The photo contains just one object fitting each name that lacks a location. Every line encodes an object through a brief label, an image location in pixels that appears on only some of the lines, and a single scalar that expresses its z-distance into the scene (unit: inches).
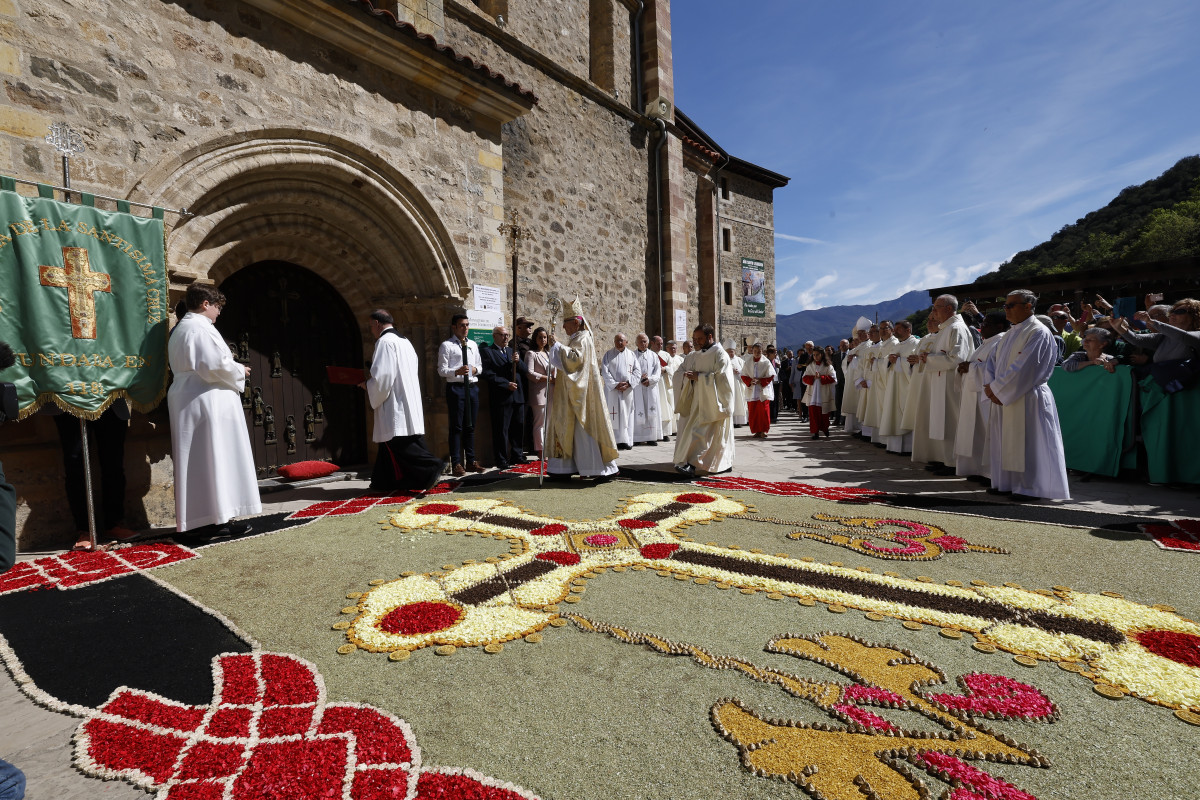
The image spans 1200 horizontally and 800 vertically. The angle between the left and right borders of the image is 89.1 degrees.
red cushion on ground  248.5
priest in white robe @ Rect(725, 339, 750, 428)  431.5
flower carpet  65.0
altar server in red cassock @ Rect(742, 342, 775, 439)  416.5
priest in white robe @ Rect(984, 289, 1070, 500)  191.2
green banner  150.5
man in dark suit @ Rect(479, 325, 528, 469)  295.1
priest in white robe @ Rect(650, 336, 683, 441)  415.5
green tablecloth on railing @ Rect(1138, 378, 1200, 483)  206.4
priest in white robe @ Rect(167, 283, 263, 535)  164.4
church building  170.9
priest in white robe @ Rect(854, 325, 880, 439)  374.9
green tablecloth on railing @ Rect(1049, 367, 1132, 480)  224.5
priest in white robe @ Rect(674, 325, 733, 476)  258.1
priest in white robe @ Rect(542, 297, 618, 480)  248.6
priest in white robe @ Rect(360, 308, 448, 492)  220.2
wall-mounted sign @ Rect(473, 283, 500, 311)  298.8
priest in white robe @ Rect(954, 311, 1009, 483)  225.3
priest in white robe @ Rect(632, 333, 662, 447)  384.5
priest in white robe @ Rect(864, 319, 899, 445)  348.8
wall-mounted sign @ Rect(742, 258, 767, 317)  979.3
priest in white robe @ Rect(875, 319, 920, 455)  320.2
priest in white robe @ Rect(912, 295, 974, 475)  254.4
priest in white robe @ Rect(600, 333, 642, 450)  361.1
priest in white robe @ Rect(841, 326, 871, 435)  418.0
